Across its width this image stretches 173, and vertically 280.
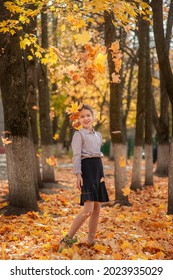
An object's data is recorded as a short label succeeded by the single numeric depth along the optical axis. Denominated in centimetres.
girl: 550
